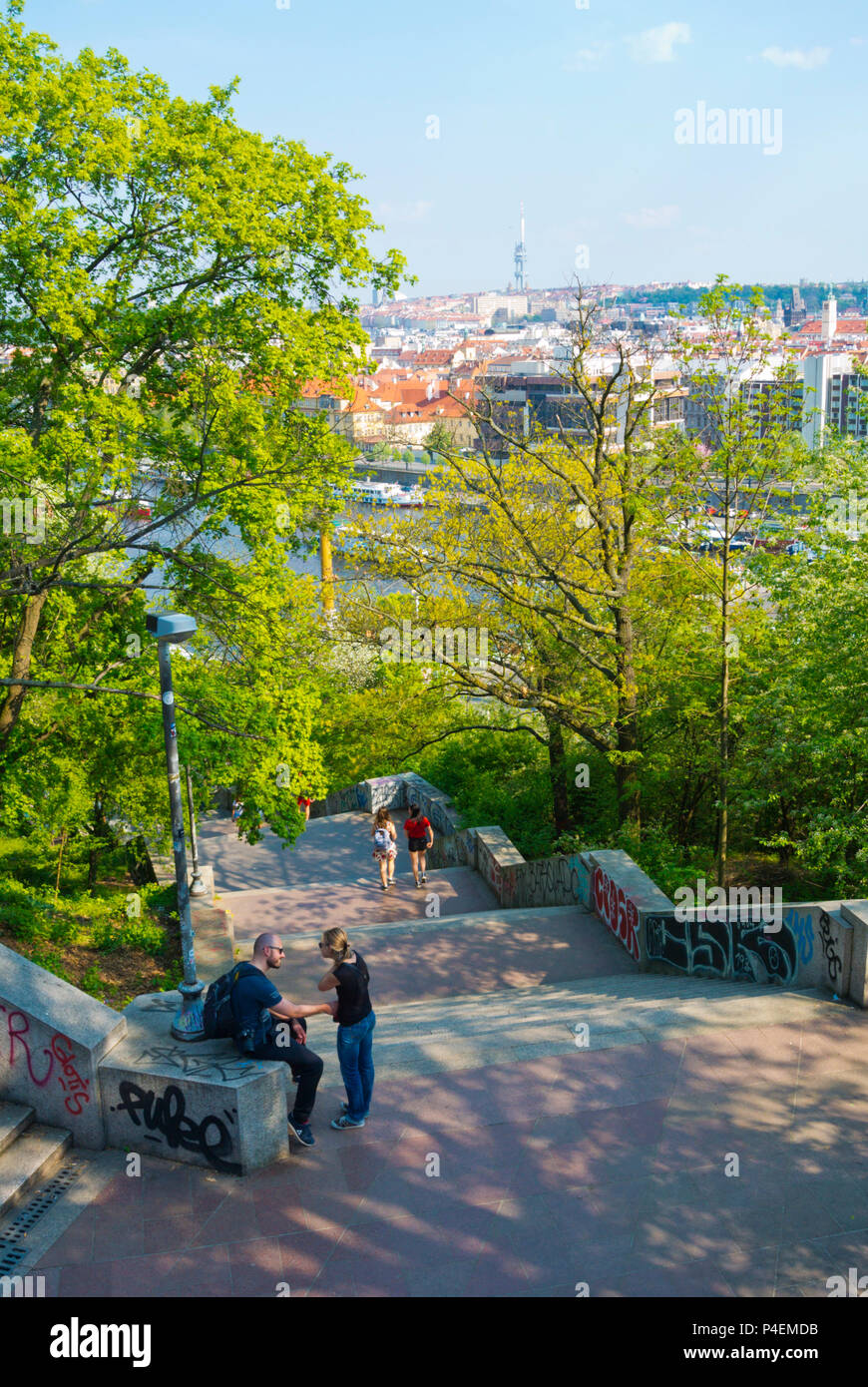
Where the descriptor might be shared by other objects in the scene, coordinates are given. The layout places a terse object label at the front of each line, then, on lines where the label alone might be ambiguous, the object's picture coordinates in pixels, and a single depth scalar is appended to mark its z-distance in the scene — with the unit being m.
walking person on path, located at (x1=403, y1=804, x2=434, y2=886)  15.17
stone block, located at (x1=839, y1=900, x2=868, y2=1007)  8.62
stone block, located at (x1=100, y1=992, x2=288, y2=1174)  6.64
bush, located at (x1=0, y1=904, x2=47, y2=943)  10.87
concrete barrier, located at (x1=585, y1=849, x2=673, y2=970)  11.25
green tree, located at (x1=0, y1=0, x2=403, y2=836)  11.31
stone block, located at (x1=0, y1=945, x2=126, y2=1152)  6.85
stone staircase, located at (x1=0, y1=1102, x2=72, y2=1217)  6.39
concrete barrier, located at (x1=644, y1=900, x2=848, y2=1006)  8.91
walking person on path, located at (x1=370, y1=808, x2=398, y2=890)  14.82
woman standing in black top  6.88
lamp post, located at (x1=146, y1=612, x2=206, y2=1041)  7.19
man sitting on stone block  6.81
